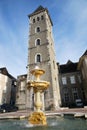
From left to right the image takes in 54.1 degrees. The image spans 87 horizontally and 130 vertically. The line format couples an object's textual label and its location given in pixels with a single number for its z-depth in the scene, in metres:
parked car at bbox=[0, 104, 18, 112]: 17.15
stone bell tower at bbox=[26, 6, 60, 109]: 15.44
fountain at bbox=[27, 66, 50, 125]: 5.39
